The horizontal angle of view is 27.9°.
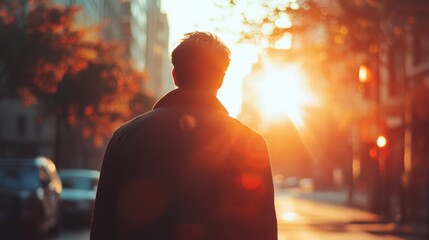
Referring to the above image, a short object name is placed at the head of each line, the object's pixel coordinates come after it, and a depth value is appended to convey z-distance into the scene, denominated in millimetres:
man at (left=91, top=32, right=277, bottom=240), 3494
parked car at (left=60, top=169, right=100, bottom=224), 22812
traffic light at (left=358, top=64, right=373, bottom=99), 28625
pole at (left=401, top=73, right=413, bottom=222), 26547
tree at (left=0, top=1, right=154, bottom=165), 24203
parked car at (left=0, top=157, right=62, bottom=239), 15680
